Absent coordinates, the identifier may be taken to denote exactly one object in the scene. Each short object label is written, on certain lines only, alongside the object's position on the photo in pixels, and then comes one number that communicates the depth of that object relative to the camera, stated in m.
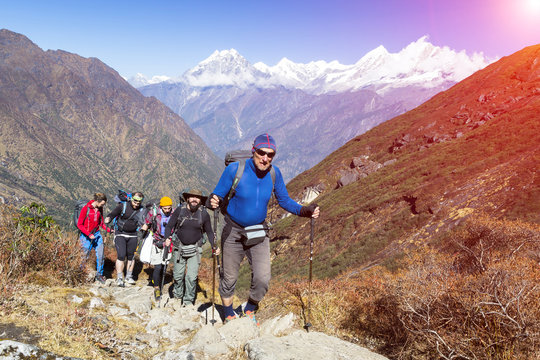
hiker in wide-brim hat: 7.95
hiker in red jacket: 9.40
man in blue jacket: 5.02
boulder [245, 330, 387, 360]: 3.66
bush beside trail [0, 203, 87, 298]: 6.29
